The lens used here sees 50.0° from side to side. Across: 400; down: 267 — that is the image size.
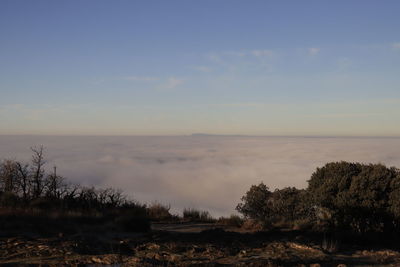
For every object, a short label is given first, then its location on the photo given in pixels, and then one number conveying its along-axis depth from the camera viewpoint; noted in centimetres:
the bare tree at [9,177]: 2064
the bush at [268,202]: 2642
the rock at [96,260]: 1009
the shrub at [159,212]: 2091
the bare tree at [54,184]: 2025
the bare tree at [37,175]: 2041
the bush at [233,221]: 1848
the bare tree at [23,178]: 2047
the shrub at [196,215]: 2114
